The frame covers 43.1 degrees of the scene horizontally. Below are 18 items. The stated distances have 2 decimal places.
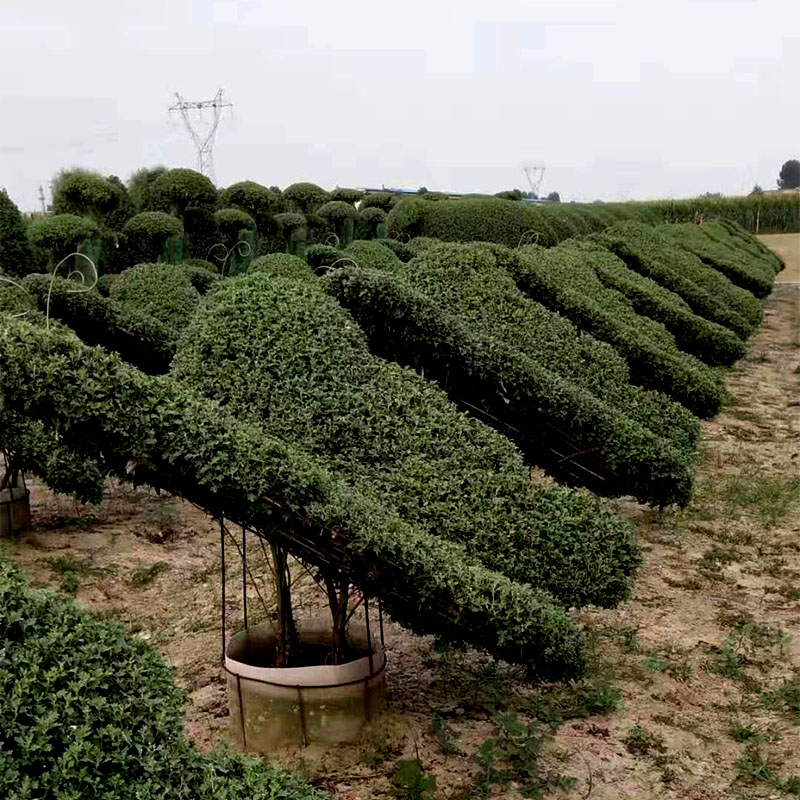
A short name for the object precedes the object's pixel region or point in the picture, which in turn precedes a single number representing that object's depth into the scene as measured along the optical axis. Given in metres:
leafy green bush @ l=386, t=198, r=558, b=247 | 18.17
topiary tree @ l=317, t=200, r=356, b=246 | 19.81
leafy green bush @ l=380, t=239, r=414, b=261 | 14.72
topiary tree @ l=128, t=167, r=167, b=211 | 15.54
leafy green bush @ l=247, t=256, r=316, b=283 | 9.31
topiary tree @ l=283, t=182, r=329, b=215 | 20.80
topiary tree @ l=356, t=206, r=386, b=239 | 21.08
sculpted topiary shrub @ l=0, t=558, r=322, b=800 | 2.17
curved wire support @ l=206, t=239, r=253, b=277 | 15.76
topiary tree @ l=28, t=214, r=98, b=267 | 12.00
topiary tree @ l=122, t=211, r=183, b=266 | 14.15
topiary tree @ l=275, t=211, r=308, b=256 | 18.02
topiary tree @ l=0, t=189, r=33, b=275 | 11.44
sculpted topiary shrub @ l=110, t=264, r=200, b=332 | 8.38
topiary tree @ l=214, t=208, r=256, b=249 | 16.00
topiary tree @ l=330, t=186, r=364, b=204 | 22.65
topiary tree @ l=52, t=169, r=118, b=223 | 14.09
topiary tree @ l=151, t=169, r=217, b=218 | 15.33
